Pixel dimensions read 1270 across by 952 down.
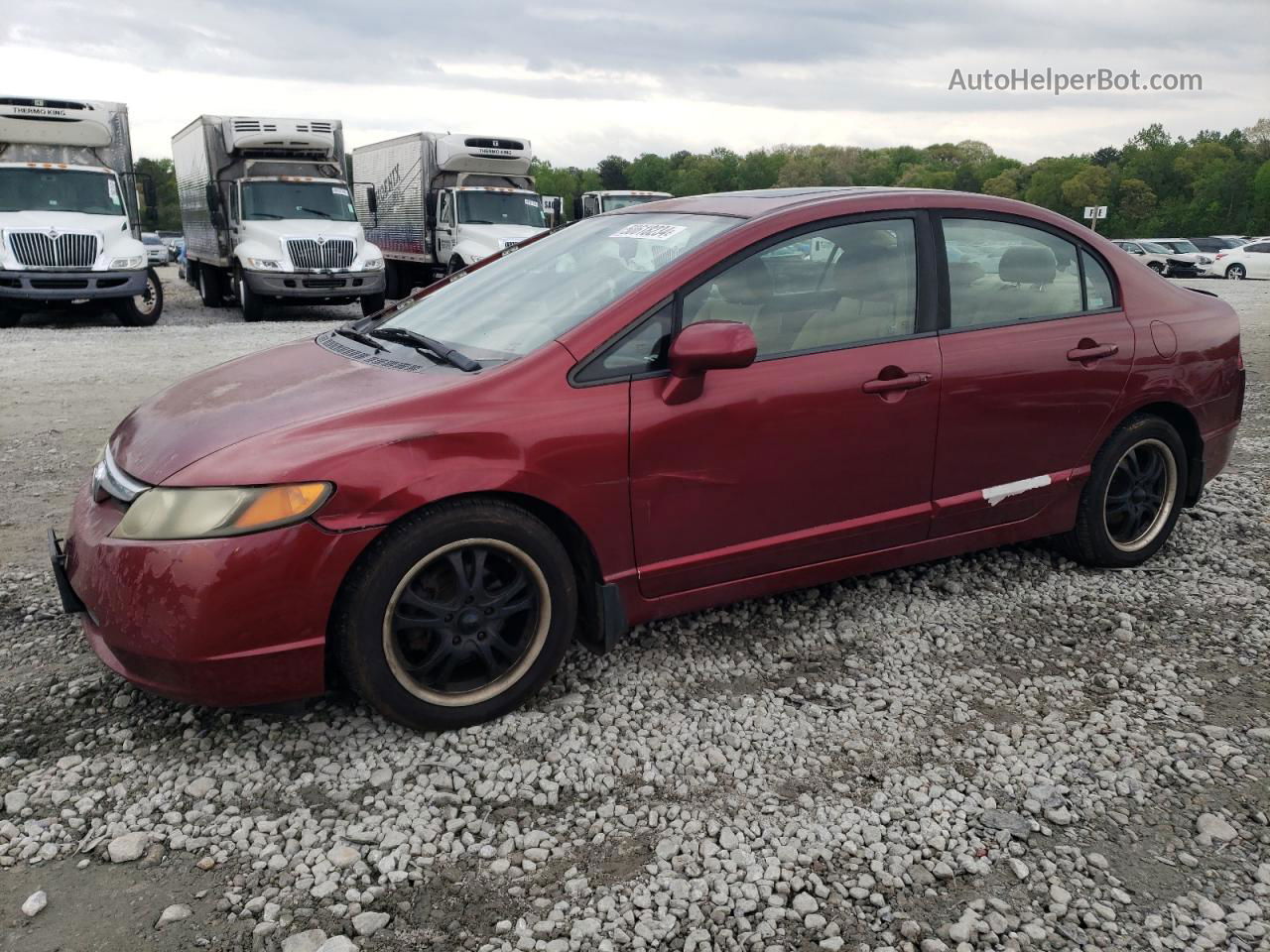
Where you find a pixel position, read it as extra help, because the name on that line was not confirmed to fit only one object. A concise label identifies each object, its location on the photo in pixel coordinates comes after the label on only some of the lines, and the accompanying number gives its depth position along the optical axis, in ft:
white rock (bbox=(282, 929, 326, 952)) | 7.36
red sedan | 9.26
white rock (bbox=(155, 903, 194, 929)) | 7.59
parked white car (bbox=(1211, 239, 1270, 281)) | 102.06
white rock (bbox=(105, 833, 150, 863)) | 8.31
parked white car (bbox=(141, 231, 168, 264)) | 131.62
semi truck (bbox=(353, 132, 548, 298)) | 62.08
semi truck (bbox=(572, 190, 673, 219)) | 77.56
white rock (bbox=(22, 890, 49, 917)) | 7.68
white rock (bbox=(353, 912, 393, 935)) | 7.56
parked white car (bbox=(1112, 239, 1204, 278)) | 107.96
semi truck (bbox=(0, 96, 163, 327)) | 46.39
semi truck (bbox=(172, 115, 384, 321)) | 52.26
